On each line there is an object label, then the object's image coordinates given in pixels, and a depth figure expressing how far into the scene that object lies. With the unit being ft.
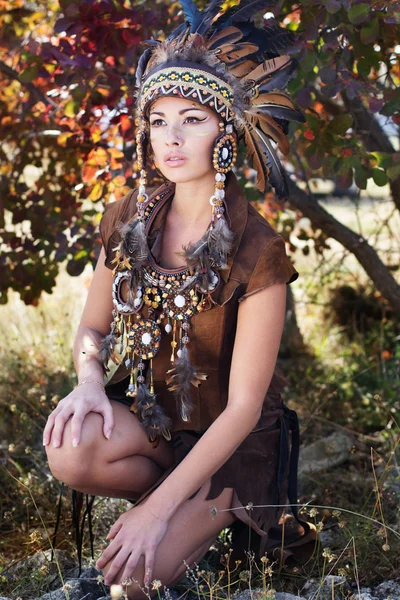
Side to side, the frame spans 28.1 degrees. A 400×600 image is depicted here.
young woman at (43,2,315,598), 7.56
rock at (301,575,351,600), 7.49
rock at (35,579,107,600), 7.66
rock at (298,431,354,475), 10.85
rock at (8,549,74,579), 8.42
